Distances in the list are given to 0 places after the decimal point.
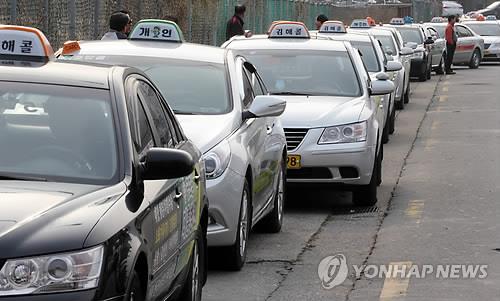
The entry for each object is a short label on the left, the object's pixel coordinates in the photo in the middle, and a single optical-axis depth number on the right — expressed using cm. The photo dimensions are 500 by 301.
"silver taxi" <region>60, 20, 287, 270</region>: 942
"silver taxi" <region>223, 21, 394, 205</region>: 1287
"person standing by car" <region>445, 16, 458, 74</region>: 4253
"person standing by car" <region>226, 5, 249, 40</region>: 2648
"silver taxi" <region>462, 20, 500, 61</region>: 4812
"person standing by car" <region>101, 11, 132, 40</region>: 1627
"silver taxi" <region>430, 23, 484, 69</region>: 4534
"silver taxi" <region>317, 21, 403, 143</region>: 1980
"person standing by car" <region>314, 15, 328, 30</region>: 2872
